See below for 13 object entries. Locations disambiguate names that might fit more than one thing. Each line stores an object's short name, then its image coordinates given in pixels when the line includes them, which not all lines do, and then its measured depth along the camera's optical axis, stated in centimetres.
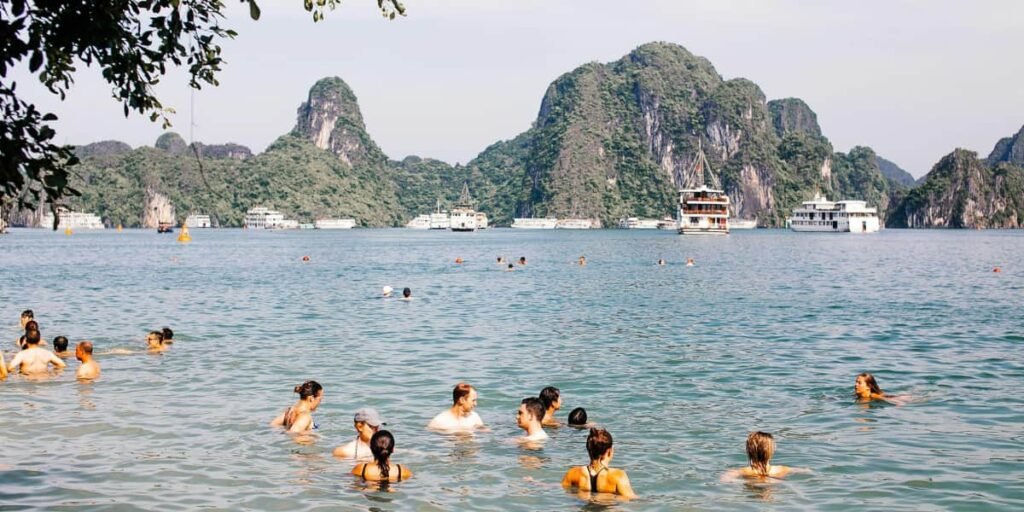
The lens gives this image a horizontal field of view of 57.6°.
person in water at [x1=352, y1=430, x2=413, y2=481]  1267
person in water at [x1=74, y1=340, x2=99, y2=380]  2056
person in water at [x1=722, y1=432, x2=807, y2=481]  1301
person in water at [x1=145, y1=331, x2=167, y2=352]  2538
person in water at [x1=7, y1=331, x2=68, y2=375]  2072
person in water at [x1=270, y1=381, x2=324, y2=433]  1554
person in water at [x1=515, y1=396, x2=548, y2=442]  1542
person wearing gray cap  1373
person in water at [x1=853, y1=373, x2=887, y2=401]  1862
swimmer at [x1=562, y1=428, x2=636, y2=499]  1192
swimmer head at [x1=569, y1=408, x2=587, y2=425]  1681
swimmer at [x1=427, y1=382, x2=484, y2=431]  1576
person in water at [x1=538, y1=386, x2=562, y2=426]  1639
